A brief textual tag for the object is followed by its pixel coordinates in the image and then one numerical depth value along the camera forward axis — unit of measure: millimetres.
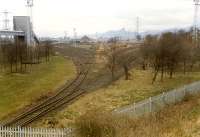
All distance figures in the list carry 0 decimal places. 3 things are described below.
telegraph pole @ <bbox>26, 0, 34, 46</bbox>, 95838
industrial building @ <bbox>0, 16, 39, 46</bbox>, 96975
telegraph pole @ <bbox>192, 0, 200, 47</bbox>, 75200
